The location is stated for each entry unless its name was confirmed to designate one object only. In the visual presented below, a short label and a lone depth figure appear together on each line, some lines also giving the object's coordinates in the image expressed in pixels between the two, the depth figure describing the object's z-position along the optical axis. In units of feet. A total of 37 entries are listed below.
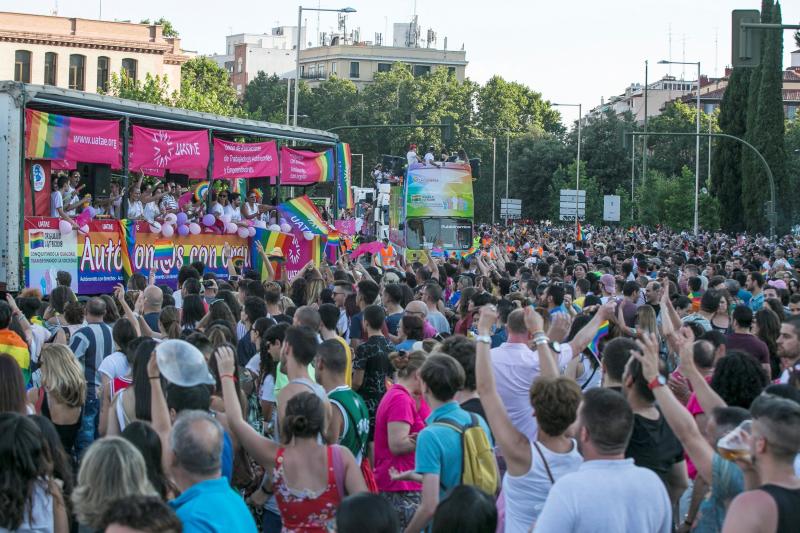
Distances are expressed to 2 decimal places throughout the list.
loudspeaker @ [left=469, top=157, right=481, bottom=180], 103.09
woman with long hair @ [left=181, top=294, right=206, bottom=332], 32.12
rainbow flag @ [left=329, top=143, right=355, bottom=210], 75.72
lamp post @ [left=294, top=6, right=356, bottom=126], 134.10
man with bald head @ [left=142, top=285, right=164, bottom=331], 34.01
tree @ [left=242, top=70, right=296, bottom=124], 364.79
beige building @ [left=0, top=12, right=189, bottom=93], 215.92
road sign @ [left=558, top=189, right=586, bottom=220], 196.44
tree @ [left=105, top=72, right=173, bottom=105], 189.06
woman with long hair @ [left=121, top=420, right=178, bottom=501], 16.40
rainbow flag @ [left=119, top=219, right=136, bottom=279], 54.13
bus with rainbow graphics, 98.37
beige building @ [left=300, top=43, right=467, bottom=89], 428.97
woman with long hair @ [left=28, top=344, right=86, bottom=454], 23.73
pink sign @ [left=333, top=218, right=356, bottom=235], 73.81
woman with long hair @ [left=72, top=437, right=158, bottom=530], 14.30
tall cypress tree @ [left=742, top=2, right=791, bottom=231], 180.24
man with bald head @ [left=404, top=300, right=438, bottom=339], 30.81
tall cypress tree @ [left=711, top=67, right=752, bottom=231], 200.23
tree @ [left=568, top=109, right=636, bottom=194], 285.84
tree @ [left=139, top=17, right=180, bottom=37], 283.10
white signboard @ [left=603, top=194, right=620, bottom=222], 209.67
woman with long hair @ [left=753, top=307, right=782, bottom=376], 31.73
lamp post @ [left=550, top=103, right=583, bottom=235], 236.84
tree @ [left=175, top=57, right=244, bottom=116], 288.10
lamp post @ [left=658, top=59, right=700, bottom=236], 191.64
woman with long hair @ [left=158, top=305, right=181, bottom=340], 28.76
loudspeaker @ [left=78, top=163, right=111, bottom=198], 61.57
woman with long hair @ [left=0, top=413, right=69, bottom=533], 15.76
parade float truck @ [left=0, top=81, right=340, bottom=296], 47.29
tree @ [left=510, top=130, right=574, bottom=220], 295.48
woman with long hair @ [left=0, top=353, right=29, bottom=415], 19.99
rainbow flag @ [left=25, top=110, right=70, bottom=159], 48.60
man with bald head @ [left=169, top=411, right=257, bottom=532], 14.69
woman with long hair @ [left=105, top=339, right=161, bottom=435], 19.98
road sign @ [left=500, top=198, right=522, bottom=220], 256.93
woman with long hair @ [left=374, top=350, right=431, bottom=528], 20.83
